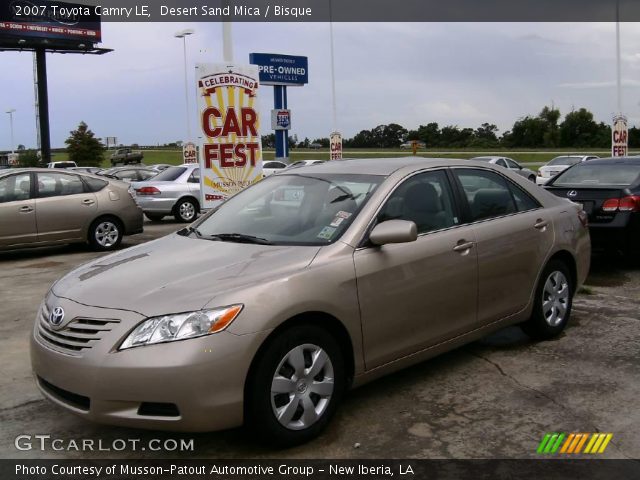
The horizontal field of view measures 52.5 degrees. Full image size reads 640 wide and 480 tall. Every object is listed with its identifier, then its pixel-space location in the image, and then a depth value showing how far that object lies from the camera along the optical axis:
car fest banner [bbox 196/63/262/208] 10.46
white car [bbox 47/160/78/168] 42.22
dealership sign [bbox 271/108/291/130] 31.27
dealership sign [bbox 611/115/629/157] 27.91
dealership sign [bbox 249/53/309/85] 31.31
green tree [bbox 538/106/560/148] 82.38
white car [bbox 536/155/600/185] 25.58
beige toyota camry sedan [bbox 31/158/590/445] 3.26
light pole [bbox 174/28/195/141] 29.32
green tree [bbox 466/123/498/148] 77.85
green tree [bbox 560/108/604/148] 80.37
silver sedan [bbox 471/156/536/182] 24.82
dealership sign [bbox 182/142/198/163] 38.09
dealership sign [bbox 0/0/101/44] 56.78
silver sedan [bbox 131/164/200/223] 16.22
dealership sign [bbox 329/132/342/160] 34.47
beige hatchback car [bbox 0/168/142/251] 10.54
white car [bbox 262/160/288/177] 26.13
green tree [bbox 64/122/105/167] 69.75
